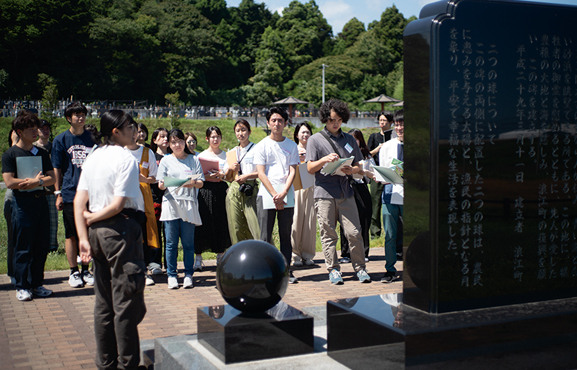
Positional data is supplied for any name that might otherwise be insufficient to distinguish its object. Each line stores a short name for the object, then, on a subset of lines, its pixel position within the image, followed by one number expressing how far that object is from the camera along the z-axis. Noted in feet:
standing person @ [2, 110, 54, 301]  19.85
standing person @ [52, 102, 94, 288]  21.43
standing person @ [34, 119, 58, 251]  23.99
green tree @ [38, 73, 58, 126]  88.36
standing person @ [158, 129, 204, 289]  21.81
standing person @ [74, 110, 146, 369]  12.25
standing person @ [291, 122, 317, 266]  26.45
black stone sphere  13.35
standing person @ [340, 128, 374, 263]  26.40
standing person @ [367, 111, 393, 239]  29.01
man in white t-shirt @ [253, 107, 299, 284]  21.95
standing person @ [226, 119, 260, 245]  23.16
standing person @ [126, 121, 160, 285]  22.50
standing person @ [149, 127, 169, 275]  24.64
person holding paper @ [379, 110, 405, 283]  21.57
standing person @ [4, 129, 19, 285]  20.99
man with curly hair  21.31
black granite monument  12.98
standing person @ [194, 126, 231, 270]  24.91
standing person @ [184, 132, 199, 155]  25.76
